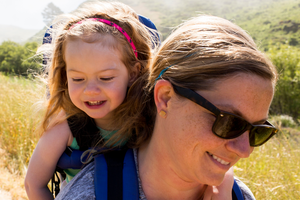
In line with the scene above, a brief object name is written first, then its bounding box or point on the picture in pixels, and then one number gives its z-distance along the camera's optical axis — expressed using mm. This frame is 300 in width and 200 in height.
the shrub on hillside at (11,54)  21031
